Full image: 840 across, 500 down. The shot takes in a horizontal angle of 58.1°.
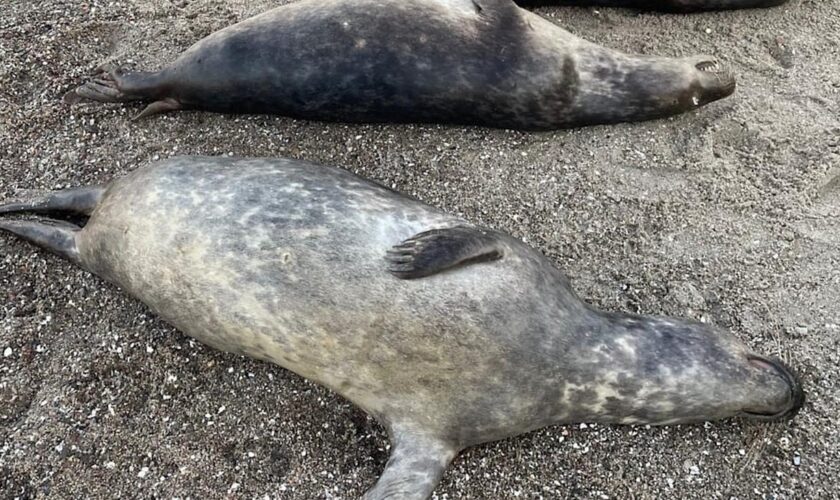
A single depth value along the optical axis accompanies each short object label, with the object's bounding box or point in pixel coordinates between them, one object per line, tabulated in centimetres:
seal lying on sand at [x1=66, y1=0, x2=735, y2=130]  376
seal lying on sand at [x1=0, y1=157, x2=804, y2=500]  283
